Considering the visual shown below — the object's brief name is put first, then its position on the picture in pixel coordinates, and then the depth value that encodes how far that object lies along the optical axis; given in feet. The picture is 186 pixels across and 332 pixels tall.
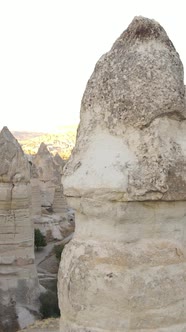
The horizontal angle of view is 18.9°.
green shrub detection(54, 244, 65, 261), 50.93
